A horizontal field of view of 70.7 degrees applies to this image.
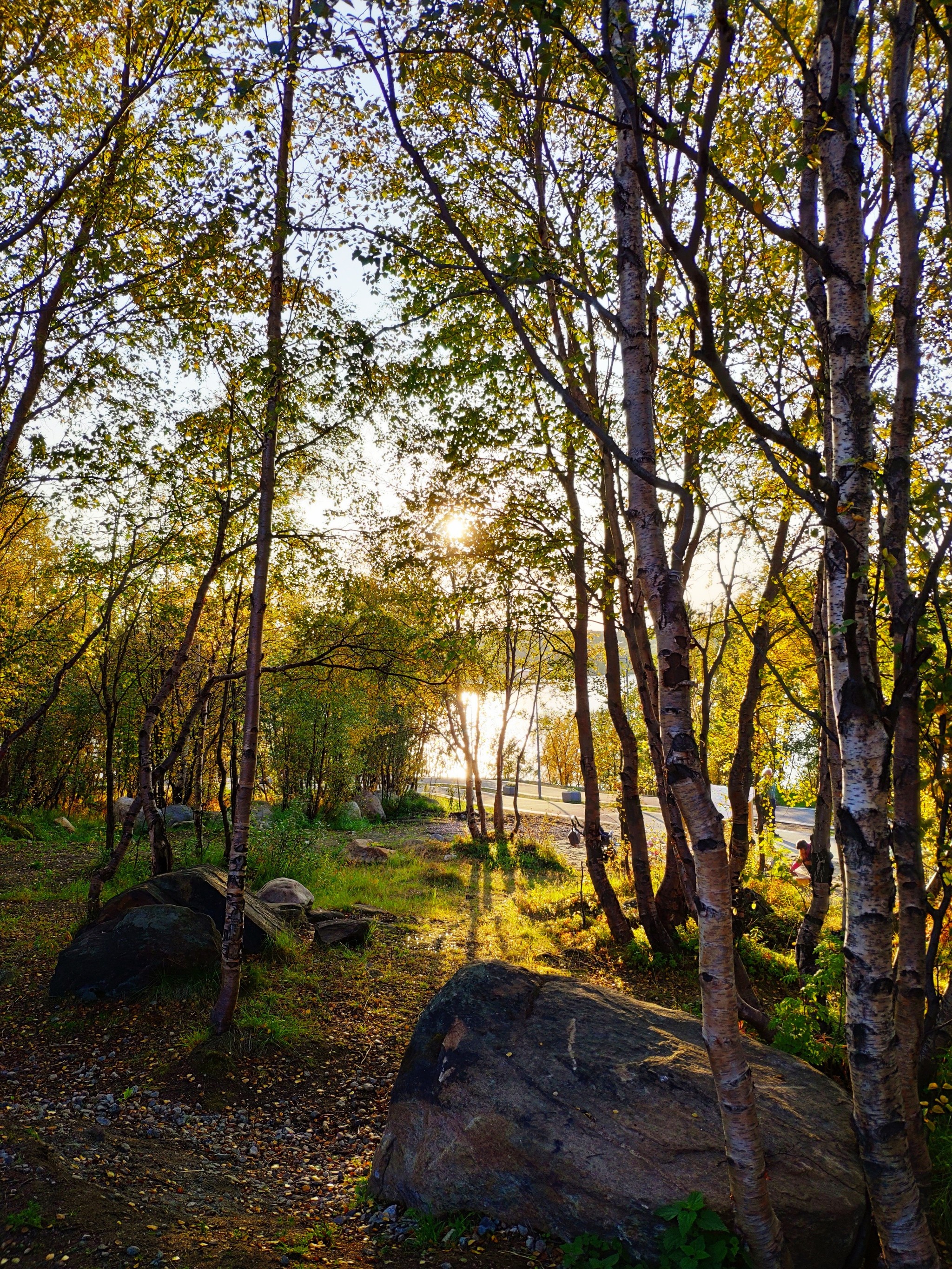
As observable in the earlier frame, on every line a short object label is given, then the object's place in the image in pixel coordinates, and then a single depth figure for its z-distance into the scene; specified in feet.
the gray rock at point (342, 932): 32.22
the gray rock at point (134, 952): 24.52
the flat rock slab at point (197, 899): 27.78
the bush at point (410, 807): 95.14
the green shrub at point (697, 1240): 11.20
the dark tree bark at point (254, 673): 22.17
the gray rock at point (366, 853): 57.52
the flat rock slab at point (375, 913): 38.19
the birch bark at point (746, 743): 29.63
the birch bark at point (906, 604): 11.63
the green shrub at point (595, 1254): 11.73
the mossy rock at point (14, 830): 52.85
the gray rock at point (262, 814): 57.72
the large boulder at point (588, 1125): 12.60
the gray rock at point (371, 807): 89.15
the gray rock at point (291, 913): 33.91
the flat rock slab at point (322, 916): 35.14
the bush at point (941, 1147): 14.10
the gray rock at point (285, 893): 36.52
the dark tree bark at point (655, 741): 22.44
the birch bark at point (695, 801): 10.62
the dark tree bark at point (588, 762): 31.78
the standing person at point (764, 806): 32.74
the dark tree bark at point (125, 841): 30.07
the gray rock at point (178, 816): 61.67
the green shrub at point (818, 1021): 17.57
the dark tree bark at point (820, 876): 27.63
